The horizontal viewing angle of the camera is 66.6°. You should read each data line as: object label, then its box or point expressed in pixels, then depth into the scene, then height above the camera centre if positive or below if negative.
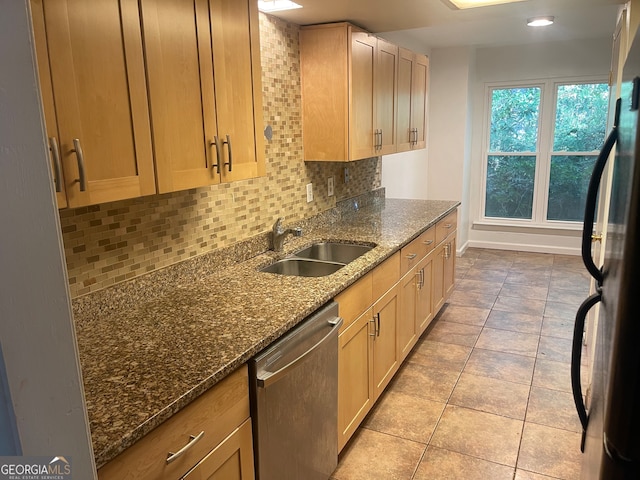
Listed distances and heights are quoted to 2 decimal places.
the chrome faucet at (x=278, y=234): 2.58 -0.50
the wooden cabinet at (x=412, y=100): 3.49 +0.26
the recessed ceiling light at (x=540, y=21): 3.88 +0.88
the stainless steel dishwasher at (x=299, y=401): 1.53 -0.91
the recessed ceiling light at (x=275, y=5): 2.38 +0.65
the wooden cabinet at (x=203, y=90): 1.50 +0.17
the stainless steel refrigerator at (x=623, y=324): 0.67 -0.28
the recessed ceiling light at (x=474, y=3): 2.62 +0.69
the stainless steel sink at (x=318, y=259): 2.52 -0.65
